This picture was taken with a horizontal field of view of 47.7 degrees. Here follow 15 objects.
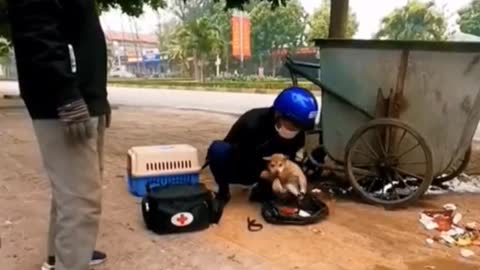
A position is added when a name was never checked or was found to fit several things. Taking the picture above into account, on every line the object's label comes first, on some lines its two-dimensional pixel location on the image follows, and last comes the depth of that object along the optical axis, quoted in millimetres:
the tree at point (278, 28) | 38656
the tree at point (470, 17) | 31766
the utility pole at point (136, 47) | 51606
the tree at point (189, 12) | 43094
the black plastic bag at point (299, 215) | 3207
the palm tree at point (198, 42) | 33969
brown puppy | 3324
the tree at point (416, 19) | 30439
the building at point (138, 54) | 48359
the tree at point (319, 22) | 32500
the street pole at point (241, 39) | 36981
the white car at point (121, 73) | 46312
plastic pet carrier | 3537
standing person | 1859
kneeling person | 3336
